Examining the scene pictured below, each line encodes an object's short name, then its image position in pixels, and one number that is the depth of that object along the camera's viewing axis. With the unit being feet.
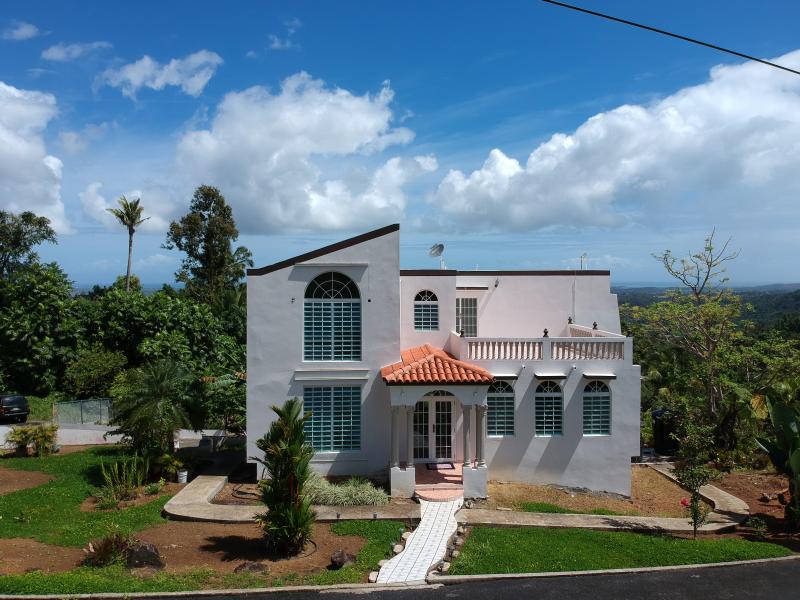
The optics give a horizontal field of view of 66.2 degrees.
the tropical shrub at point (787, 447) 50.07
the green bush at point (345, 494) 54.08
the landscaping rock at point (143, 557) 40.00
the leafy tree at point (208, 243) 151.23
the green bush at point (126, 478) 56.03
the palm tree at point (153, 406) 60.70
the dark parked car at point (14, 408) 89.45
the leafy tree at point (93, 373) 96.47
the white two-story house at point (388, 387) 61.82
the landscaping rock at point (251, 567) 40.14
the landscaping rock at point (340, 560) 40.47
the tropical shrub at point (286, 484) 42.57
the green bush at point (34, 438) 71.36
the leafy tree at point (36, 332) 102.42
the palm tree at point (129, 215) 146.10
